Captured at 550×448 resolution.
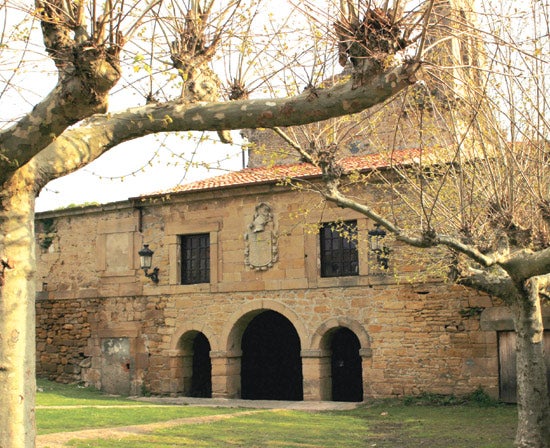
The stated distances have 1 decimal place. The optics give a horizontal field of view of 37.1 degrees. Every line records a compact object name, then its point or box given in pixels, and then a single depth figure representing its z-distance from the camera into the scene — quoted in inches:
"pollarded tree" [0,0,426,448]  238.5
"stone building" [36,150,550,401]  615.8
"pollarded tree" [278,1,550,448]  395.5
